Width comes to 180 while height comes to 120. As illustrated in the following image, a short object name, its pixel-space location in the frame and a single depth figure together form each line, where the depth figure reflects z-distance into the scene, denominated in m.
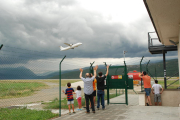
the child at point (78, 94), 8.66
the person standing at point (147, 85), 9.74
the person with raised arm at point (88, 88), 7.47
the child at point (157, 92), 9.92
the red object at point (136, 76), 28.42
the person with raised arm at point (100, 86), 8.34
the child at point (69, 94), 7.58
